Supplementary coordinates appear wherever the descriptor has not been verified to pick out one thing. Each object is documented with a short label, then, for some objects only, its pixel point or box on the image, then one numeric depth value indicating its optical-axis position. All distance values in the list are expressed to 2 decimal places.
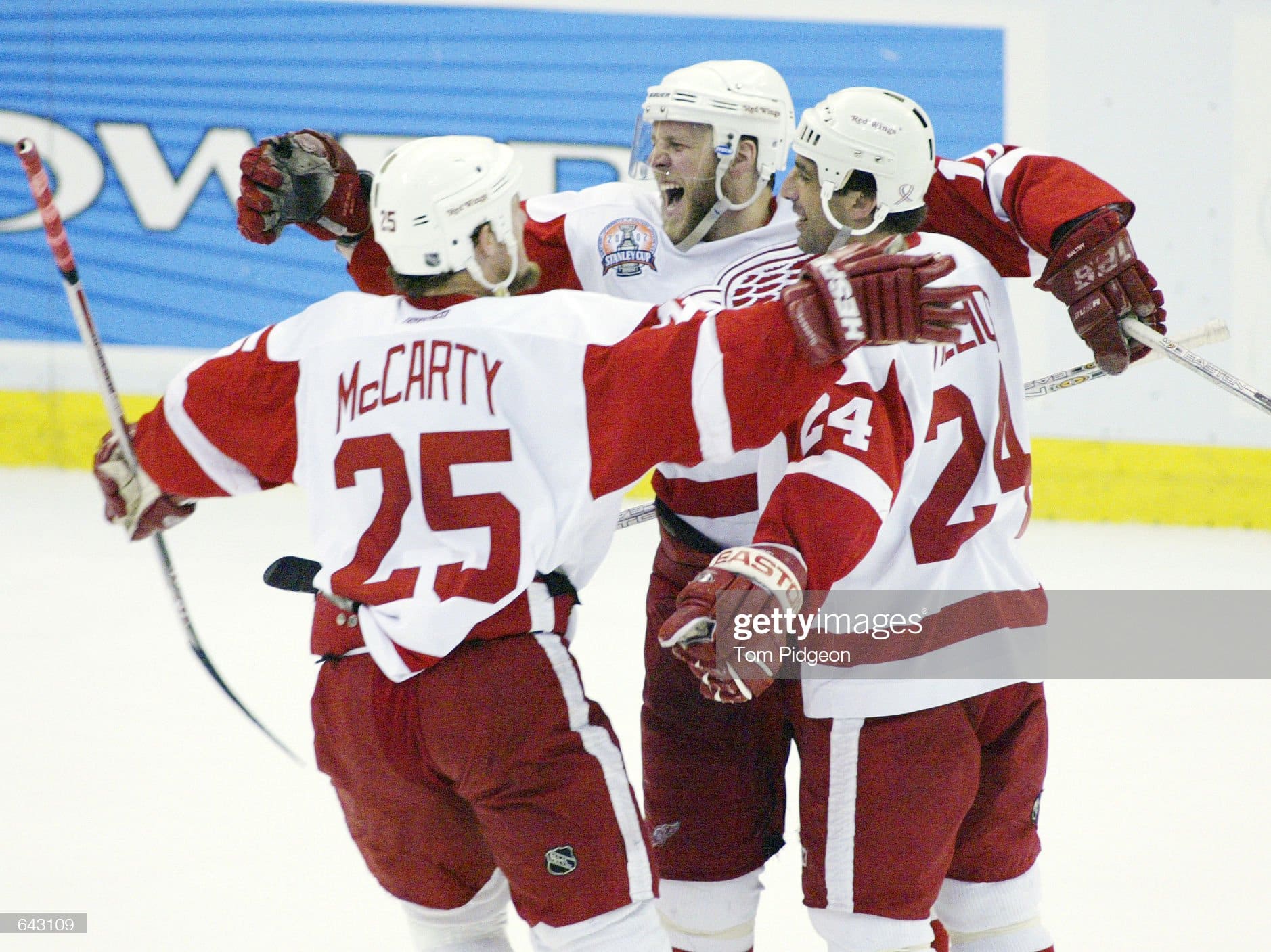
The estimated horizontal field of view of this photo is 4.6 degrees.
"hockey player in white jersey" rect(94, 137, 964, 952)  29.03
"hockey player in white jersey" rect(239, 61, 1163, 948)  29.76
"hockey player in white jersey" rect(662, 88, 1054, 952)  29.23
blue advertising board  46.83
